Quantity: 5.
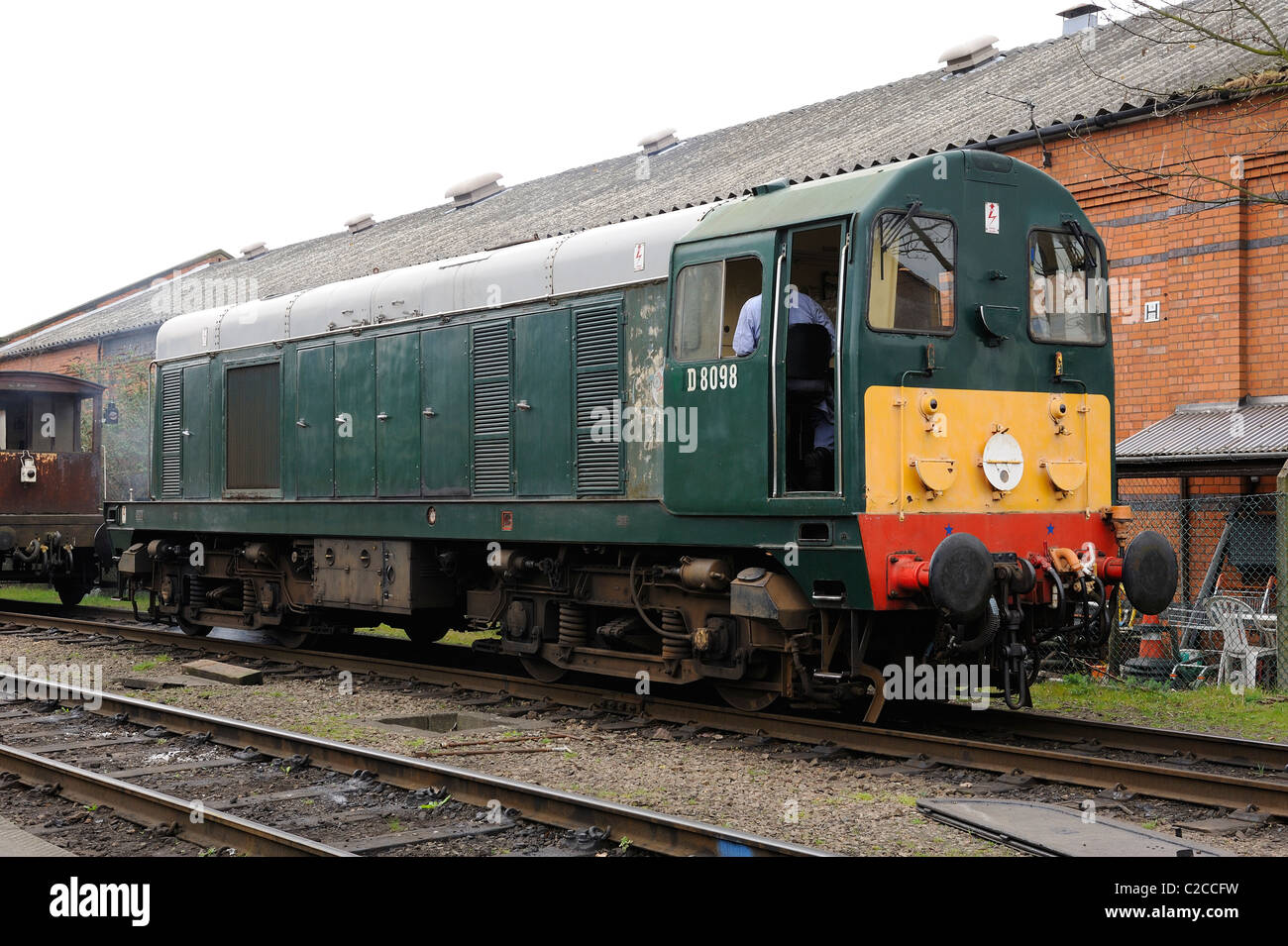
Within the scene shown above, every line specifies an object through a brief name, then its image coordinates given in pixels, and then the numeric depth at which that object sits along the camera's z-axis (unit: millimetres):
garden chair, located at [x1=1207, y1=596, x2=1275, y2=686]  10688
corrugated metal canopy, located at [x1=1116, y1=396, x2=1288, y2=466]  11344
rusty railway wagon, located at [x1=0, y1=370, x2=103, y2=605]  18531
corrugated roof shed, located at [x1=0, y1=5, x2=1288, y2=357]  14094
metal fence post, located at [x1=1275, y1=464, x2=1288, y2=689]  10297
